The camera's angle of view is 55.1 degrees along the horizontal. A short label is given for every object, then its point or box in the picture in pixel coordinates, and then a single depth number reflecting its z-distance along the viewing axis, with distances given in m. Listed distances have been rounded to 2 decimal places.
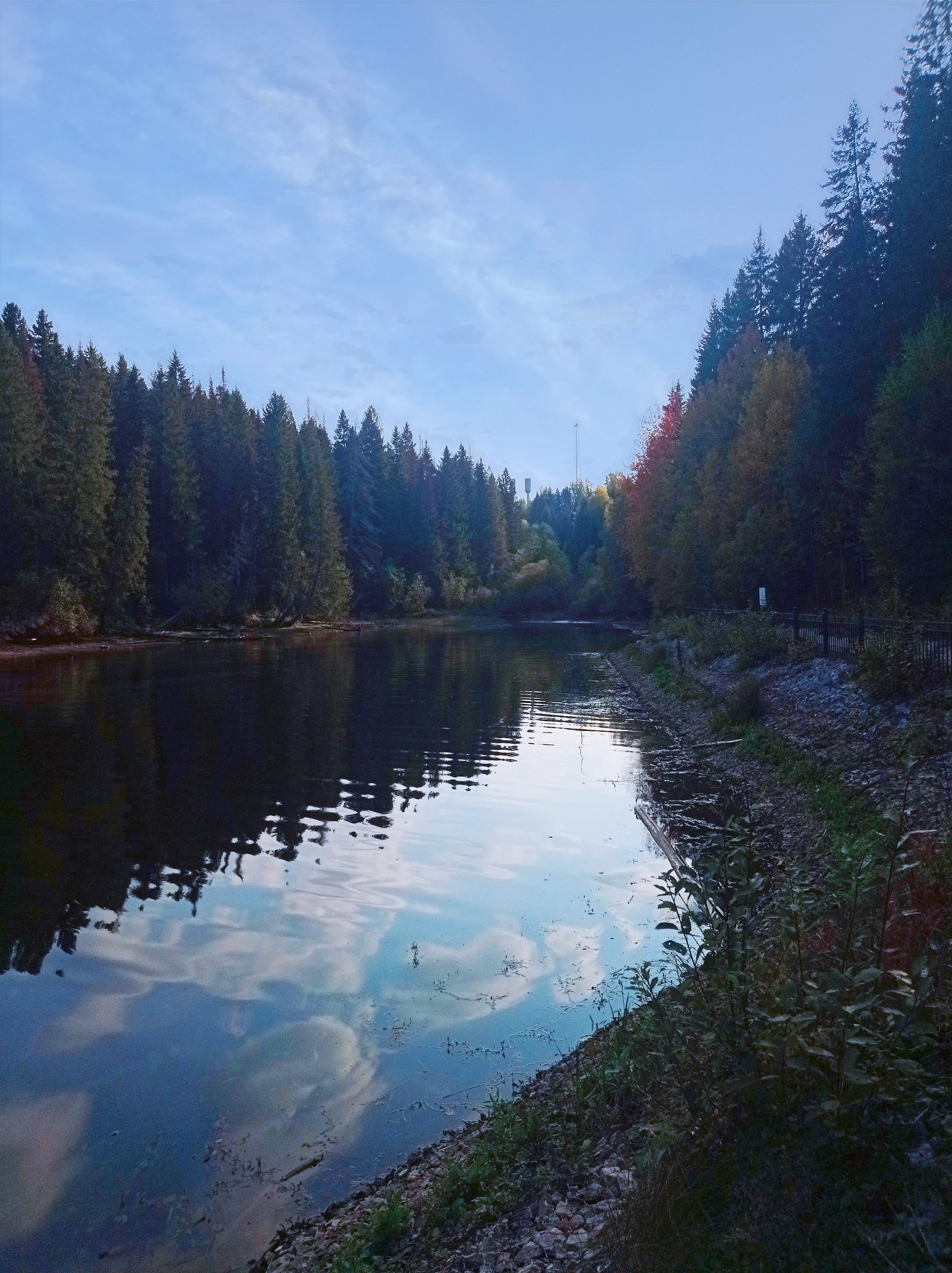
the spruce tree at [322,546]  80.25
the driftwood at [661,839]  12.07
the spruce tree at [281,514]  76.06
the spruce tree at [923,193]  30.34
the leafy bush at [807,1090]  3.63
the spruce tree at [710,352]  69.88
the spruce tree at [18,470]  52.16
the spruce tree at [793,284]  51.97
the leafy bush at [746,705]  20.25
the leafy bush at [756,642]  25.23
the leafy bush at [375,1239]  4.78
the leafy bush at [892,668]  15.37
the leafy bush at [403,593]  93.50
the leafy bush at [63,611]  51.50
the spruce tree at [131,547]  58.91
